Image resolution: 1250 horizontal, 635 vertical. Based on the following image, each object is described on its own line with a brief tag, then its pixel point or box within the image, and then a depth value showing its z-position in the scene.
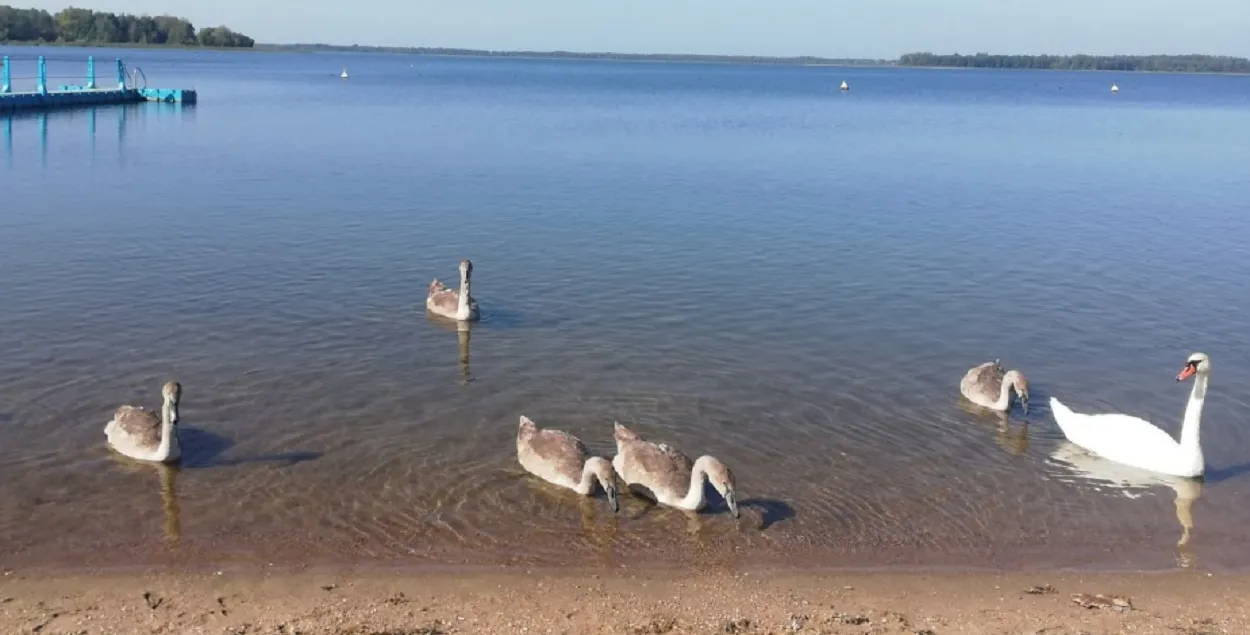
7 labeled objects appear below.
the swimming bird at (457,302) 18.91
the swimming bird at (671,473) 11.79
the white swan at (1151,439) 13.30
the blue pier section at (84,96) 57.38
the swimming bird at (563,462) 12.02
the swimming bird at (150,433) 12.72
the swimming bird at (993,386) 15.32
